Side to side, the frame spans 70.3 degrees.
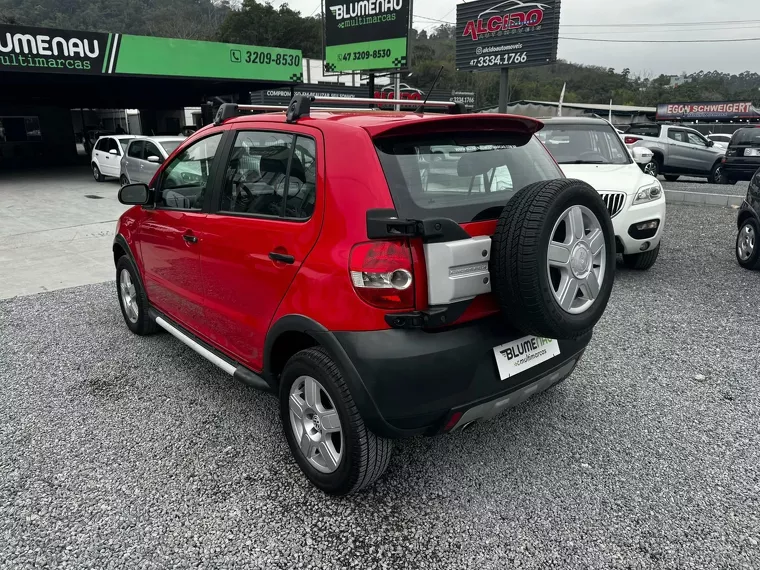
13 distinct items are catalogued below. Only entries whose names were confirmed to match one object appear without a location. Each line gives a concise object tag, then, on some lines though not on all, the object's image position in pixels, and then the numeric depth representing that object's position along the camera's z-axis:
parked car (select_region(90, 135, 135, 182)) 16.12
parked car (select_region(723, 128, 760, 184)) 14.28
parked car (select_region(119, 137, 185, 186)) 12.91
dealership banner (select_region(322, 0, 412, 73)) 17.55
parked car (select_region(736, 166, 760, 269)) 6.20
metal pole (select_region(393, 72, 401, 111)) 17.81
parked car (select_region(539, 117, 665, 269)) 5.87
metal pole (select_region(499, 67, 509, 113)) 15.84
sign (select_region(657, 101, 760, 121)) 40.91
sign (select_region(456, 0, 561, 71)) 15.93
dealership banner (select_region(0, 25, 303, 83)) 14.45
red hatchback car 2.19
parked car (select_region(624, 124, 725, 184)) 16.12
